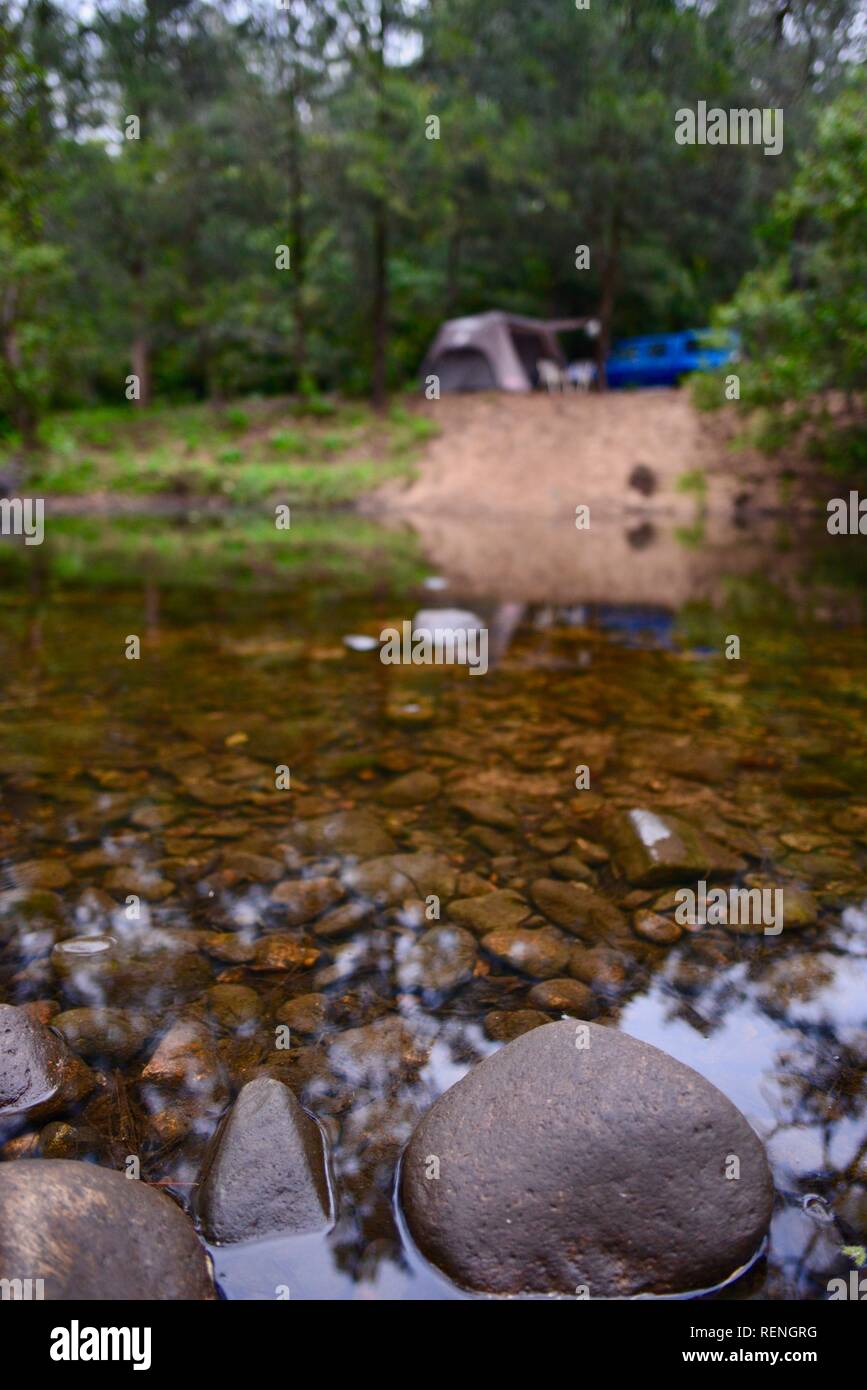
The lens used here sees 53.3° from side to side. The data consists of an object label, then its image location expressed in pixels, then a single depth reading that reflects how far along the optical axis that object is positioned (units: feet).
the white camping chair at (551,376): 88.07
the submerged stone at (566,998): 9.36
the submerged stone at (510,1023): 9.01
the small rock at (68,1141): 7.35
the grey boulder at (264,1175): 6.67
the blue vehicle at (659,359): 87.35
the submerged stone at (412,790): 14.78
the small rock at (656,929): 10.67
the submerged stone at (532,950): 10.09
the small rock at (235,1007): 9.14
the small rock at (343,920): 10.84
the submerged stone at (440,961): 9.87
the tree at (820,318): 41.24
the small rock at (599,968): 9.80
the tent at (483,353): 87.56
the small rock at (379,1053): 8.45
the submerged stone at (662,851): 11.90
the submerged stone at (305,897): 11.22
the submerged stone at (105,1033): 8.66
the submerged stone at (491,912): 10.91
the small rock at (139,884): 11.69
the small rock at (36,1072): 7.75
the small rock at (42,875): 11.86
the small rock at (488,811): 13.82
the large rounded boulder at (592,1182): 6.32
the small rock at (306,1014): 9.13
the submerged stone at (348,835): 12.96
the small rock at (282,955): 10.12
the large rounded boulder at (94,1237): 5.55
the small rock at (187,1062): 8.27
